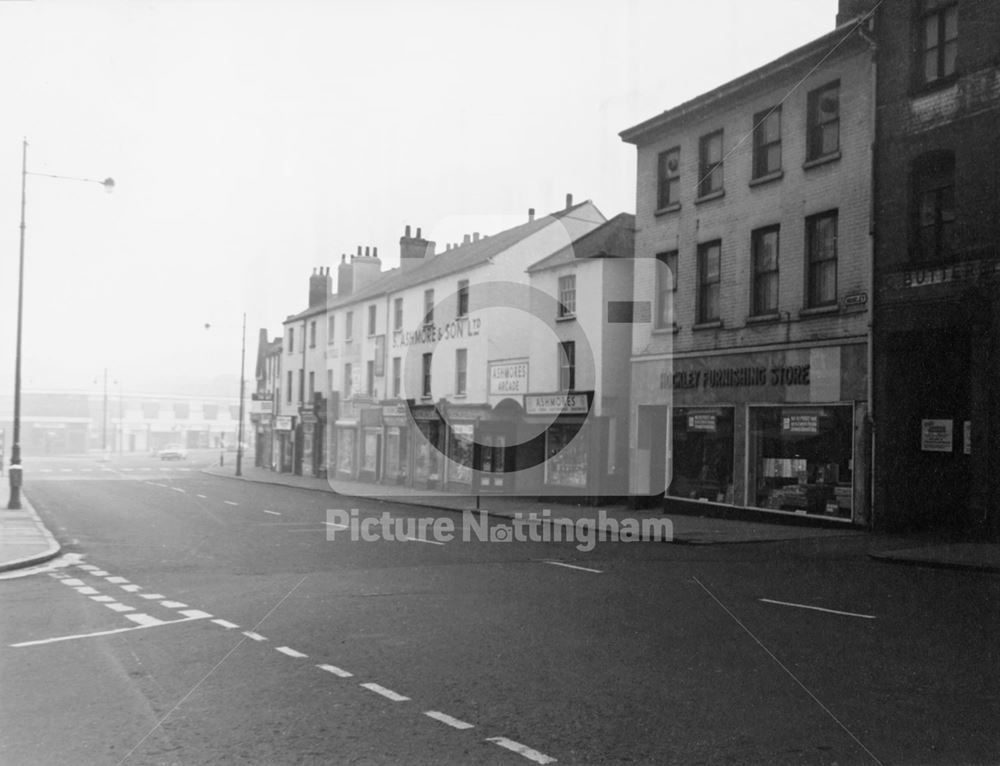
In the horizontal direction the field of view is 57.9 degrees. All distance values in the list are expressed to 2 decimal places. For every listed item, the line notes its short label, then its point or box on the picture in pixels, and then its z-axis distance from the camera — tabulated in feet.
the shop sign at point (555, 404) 94.17
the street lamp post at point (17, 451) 79.05
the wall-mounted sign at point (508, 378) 105.29
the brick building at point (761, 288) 65.82
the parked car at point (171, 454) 247.70
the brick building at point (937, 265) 56.13
